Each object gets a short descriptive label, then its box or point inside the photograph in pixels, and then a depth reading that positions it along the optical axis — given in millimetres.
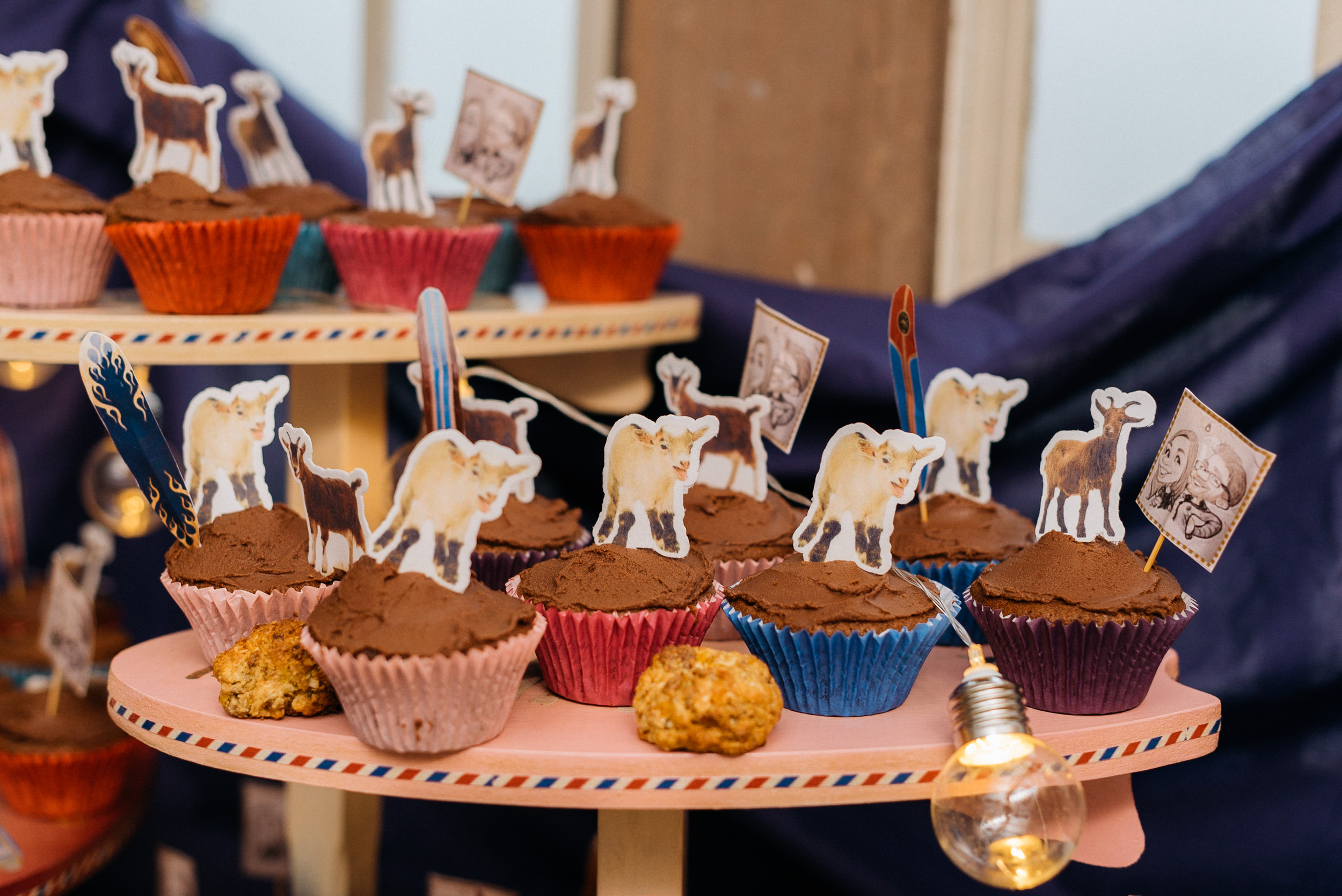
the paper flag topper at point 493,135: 940
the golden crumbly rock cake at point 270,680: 783
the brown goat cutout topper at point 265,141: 993
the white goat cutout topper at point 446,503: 775
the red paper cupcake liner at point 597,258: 986
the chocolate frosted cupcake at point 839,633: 802
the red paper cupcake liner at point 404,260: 922
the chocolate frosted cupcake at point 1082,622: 808
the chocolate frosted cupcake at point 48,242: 878
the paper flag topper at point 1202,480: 795
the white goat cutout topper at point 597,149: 1001
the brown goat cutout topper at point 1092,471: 827
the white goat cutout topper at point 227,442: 846
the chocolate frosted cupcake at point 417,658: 763
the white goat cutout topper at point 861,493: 810
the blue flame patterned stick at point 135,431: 805
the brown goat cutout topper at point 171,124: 897
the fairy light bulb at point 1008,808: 750
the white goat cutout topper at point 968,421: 883
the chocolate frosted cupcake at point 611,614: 806
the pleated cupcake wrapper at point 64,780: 1024
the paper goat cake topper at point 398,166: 934
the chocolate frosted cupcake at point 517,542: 874
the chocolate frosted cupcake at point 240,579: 823
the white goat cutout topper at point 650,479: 814
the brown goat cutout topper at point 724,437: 886
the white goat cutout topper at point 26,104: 892
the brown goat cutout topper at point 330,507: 794
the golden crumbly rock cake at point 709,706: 768
